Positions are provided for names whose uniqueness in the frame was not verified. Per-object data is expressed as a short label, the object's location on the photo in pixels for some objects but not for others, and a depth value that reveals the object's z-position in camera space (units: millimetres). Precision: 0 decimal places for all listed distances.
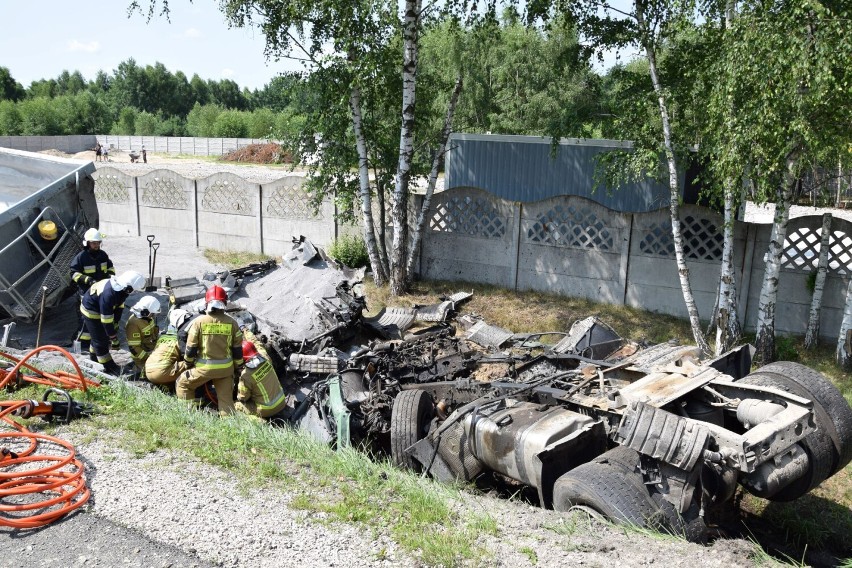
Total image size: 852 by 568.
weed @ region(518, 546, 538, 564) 4020
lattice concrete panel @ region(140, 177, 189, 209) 16078
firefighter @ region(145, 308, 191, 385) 7391
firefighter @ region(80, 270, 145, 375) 8008
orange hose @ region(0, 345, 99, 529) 4468
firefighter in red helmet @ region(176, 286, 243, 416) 6875
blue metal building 14500
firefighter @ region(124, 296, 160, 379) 7742
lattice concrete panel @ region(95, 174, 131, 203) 16984
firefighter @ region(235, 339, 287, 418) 6949
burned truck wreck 4523
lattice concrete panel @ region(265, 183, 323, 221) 14023
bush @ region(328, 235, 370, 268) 13172
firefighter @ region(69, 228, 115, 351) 8797
